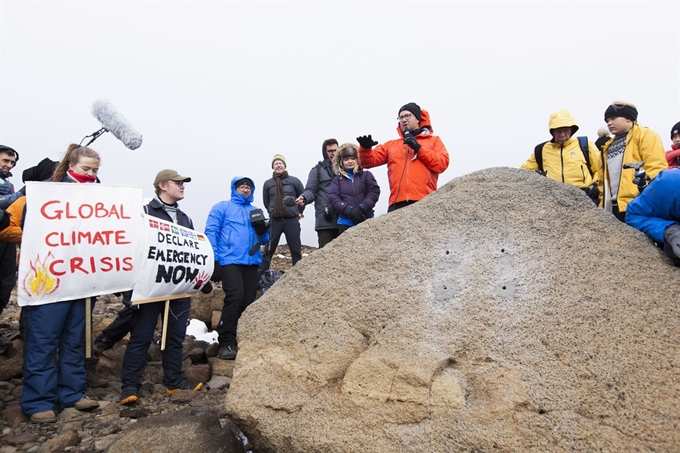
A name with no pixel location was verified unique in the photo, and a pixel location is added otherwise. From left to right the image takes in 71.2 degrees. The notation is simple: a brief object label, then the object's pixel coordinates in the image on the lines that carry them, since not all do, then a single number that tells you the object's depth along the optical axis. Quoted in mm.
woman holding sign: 3842
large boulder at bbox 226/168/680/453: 2451
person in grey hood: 6441
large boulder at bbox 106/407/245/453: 3090
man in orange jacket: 5027
